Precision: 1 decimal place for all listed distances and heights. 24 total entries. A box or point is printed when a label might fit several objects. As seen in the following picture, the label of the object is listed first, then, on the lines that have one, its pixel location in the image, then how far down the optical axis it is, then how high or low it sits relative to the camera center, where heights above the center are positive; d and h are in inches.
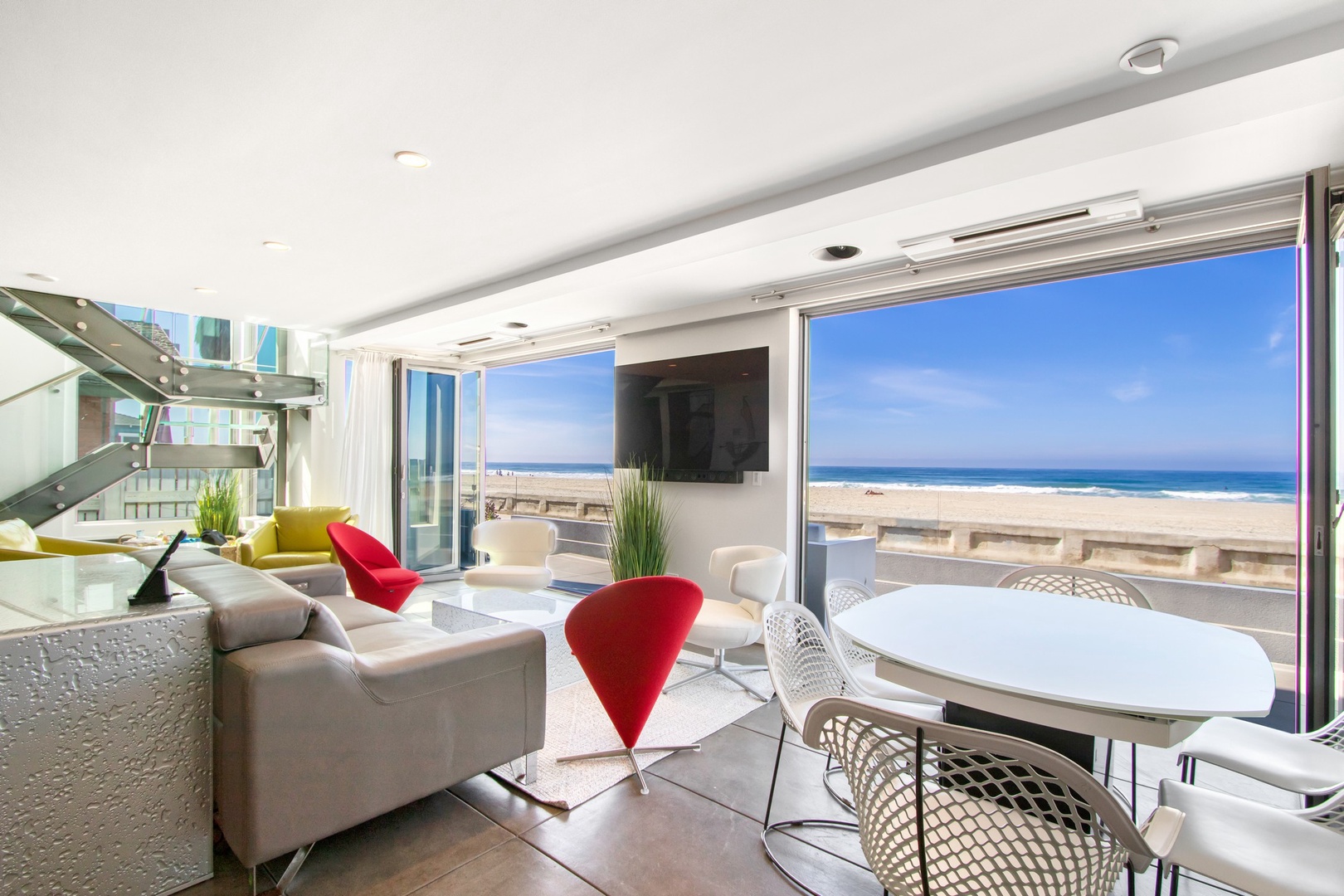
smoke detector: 68.2 +46.2
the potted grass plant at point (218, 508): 228.5 -21.1
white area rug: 96.5 -53.0
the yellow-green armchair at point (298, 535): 207.9 -29.1
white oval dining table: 52.7 -21.3
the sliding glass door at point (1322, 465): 88.7 -0.6
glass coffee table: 148.7 -42.9
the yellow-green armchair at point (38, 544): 131.6 -21.1
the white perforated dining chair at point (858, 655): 92.4 -35.0
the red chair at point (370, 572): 171.3 -35.1
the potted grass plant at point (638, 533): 181.0 -23.3
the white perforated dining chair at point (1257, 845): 47.0 -32.6
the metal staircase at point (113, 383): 173.6 +22.3
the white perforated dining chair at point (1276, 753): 63.4 -33.4
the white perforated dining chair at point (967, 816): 41.7 -27.5
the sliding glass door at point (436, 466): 263.7 -5.5
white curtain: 248.5 +2.8
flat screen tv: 170.9 +12.3
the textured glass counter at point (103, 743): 60.6 -31.0
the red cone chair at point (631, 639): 96.1 -29.8
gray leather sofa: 67.3 -32.6
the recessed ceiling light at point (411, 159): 98.4 +48.2
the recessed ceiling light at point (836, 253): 135.6 +45.8
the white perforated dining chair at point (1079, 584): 101.3 -22.3
